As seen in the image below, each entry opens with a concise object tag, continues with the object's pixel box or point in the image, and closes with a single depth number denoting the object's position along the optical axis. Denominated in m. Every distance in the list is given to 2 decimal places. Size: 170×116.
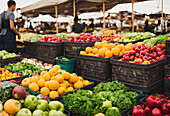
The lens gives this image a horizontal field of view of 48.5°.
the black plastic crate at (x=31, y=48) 6.00
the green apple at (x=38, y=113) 1.93
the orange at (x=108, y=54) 3.51
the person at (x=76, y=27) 8.62
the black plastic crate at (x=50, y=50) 4.93
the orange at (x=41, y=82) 2.93
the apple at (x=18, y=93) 2.10
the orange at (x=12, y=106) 1.96
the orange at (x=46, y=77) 3.02
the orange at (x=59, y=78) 2.91
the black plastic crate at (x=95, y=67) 3.46
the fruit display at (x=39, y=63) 4.91
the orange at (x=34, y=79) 3.05
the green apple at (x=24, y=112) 1.91
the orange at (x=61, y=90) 2.78
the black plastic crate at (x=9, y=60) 4.91
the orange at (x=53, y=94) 2.69
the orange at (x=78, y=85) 3.09
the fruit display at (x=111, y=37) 5.69
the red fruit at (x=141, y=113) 2.23
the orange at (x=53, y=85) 2.77
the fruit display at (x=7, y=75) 3.64
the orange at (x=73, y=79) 3.14
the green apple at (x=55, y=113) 1.94
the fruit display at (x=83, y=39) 4.66
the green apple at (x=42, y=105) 2.04
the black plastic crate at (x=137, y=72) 2.90
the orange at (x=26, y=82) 3.04
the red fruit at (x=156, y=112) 2.20
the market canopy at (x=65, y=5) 8.32
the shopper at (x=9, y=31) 5.46
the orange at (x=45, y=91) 2.75
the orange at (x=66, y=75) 3.09
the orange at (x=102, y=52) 3.57
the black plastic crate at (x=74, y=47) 4.48
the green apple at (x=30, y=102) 2.04
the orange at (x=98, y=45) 4.03
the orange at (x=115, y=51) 3.59
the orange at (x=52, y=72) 3.11
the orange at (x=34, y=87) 2.88
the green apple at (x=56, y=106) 2.09
